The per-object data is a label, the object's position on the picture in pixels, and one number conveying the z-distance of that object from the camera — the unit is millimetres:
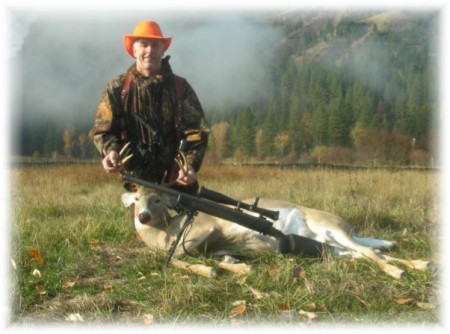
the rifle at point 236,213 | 4633
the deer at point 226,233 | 4953
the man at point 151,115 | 5281
